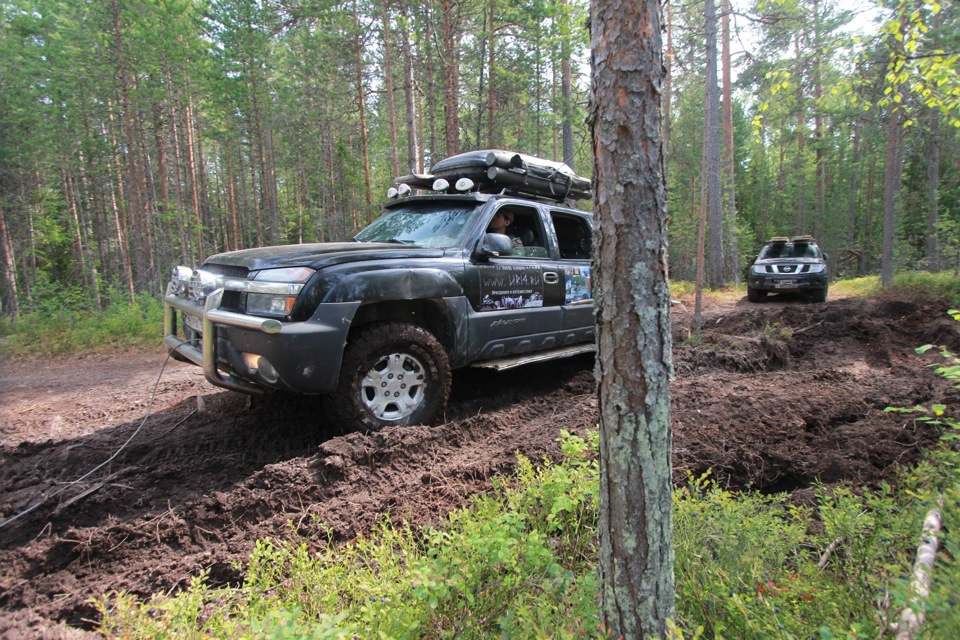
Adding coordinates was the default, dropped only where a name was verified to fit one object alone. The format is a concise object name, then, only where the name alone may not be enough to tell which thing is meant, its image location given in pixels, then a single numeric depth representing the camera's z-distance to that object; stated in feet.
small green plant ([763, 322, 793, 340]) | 24.25
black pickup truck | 10.68
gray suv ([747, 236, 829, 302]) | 41.33
